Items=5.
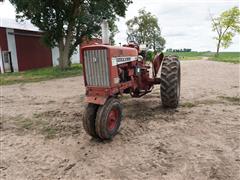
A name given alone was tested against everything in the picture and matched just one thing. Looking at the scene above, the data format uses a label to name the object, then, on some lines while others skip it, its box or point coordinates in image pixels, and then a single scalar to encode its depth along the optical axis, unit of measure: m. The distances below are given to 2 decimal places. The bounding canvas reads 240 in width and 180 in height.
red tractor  2.89
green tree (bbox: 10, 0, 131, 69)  12.27
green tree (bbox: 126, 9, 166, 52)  33.31
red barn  14.84
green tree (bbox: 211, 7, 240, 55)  28.46
